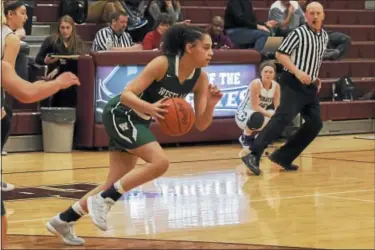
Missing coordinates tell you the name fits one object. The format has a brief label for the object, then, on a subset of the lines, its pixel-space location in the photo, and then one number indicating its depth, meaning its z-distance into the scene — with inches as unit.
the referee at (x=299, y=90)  404.2
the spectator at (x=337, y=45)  621.3
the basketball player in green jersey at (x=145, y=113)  249.6
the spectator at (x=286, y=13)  616.1
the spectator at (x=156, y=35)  540.1
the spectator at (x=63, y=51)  498.0
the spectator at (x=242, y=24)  583.2
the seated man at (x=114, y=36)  526.0
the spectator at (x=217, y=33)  561.9
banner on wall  489.4
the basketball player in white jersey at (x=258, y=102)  463.5
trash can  484.4
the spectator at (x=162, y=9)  580.3
